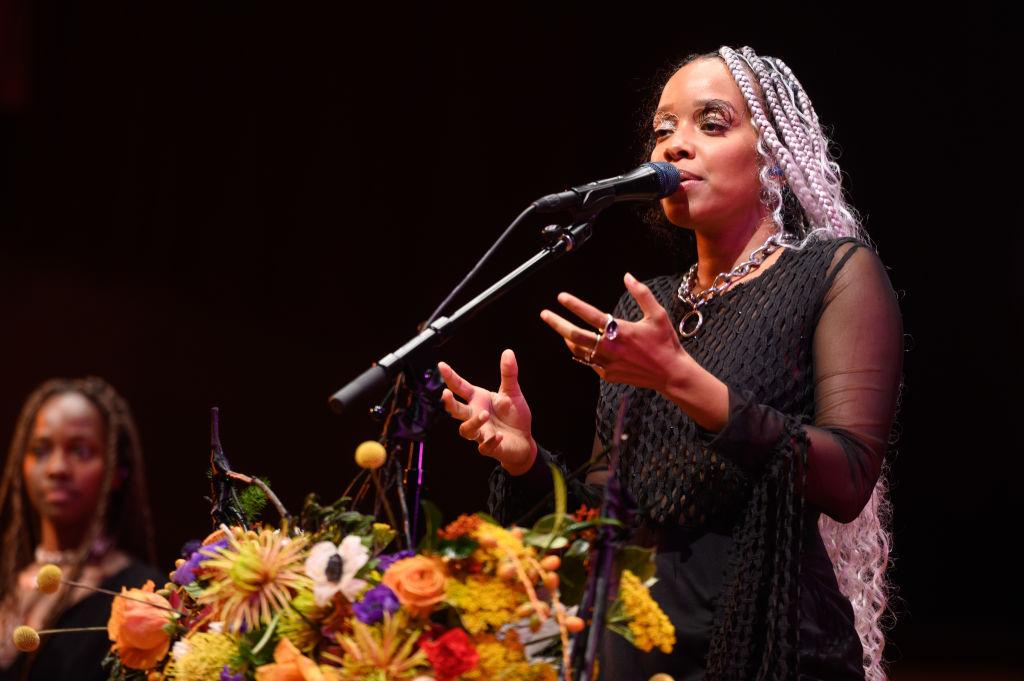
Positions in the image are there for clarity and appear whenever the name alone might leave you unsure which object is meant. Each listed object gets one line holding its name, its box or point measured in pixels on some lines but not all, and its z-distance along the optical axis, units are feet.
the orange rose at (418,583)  15.58
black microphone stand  16.36
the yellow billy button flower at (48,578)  16.54
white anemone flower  15.80
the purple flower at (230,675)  15.94
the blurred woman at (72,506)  25.19
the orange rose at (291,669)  15.62
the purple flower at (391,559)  15.92
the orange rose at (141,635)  16.55
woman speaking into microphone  16.60
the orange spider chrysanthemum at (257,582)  15.97
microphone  16.94
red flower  15.45
